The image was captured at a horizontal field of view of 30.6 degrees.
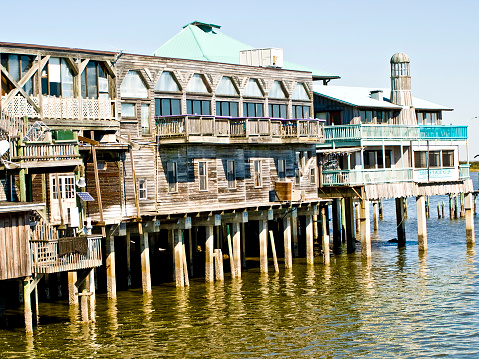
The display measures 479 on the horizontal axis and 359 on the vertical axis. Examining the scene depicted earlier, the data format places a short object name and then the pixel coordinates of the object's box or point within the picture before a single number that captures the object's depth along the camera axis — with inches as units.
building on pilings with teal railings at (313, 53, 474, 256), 2440.9
